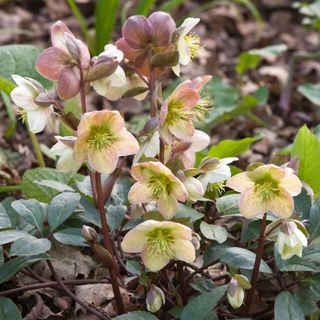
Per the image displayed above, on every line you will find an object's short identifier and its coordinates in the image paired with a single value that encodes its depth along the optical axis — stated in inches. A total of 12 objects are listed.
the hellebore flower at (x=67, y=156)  32.8
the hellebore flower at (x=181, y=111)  33.1
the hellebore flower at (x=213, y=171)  34.5
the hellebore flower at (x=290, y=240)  31.4
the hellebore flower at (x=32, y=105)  33.6
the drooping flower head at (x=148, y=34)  35.2
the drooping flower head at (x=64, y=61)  33.2
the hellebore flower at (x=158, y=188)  32.1
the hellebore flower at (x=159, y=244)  32.3
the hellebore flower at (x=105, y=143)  32.1
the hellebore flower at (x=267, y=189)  31.8
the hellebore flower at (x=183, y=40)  35.1
